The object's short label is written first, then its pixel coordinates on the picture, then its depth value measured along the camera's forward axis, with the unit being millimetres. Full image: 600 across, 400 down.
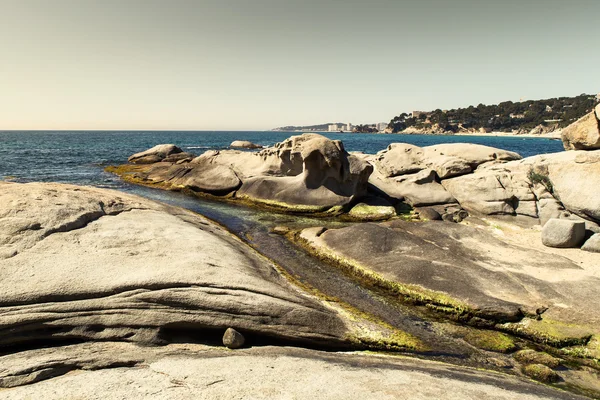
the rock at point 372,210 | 22984
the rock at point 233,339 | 8125
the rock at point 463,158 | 25219
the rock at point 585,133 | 17609
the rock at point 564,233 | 14484
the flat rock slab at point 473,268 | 10383
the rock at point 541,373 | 7924
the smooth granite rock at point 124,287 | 7785
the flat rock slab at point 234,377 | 5914
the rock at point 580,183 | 16531
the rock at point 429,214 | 22359
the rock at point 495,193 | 20438
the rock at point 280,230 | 19189
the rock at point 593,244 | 13960
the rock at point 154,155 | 50812
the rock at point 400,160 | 27625
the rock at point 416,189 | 24312
